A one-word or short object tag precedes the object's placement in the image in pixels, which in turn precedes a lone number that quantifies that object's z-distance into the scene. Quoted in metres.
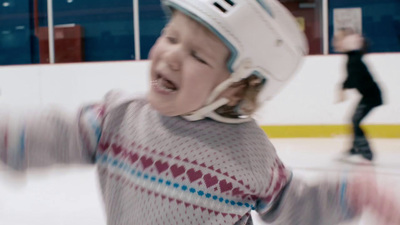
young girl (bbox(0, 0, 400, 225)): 0.56
